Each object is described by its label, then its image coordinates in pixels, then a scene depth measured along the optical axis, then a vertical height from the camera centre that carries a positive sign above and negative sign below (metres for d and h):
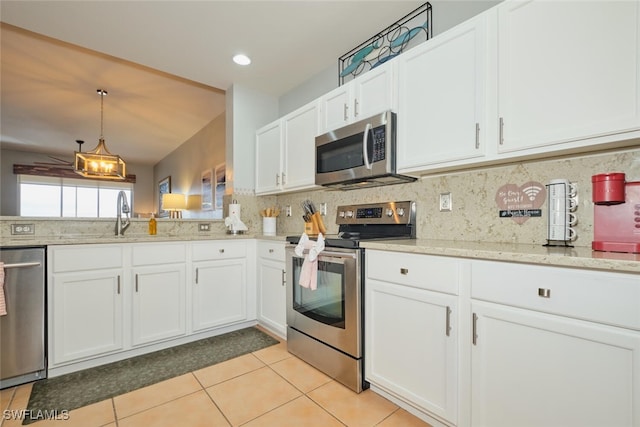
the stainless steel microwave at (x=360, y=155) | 1.87 +0.42
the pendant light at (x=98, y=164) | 4.26 +0.75
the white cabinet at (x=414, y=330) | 1.34 -0.58
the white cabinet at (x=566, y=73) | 1.10 +0.59
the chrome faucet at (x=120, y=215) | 2.47 +0.00
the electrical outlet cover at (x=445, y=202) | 1.89 +0.09
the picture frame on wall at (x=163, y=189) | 6.73 +0.61
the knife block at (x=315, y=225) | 2.31 -0.08
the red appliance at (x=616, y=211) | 1.16 +0.02
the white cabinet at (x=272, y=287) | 2.48 -0.64
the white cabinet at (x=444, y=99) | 1.49 +0.65
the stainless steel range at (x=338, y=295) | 1.73 -0.53
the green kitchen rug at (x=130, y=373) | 1.66 -1.06
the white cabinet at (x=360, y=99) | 1.92 +0.83
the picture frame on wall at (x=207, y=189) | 4.70 +0.41
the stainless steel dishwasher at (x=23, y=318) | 1.77 -0.64
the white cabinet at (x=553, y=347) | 0.92 -0.46
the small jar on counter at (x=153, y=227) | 2.69 -0.11
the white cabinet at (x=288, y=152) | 2.56 +0.60
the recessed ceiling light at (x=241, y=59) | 2.68 +1.43
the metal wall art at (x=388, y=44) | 2.05 +1.32
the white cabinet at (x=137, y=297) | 1.94 -0.62
